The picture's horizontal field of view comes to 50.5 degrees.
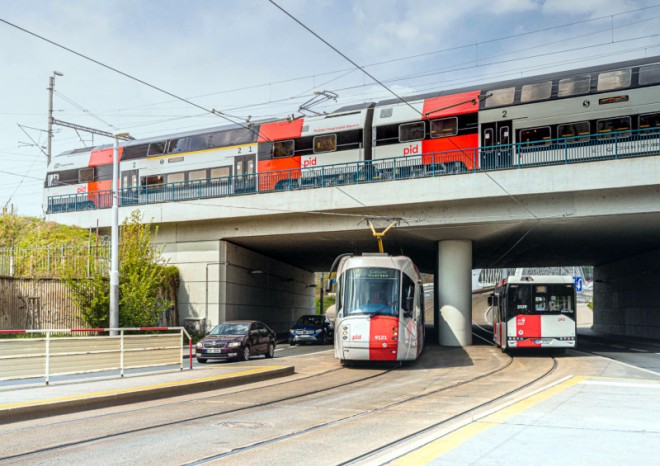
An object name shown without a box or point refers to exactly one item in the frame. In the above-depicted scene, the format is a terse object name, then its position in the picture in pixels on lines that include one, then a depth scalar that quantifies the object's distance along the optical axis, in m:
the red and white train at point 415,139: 26.59
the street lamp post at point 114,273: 24.05
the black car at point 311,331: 35.44
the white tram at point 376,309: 21.03
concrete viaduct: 27.64
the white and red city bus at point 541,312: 25.50
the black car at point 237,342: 24.47
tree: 29.44
